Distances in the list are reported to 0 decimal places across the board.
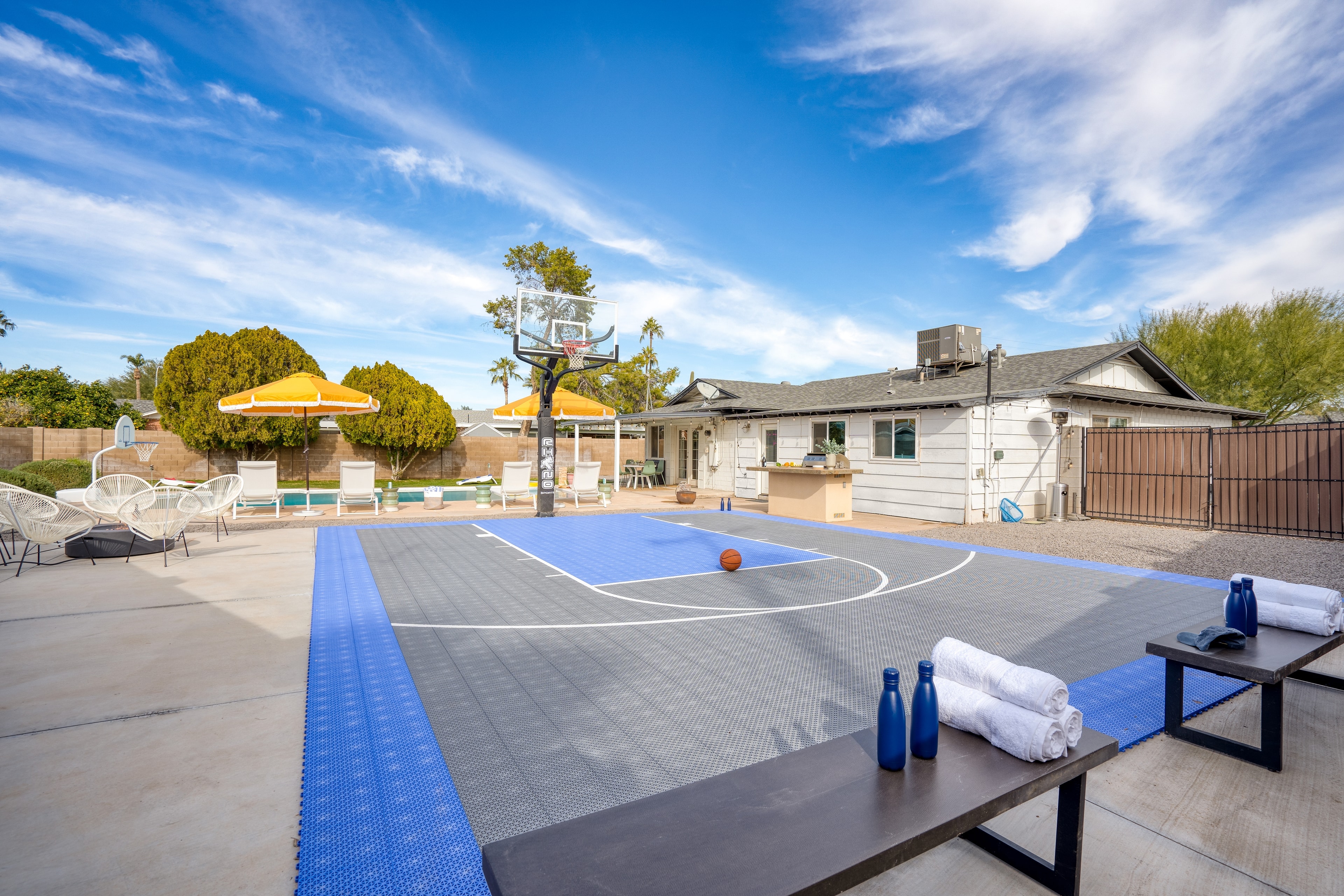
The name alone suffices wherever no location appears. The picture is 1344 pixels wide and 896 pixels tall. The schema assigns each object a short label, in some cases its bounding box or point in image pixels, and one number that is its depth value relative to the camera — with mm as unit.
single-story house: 12102
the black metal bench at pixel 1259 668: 2734
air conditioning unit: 15102
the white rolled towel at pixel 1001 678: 1878
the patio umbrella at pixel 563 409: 15266
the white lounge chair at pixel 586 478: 14984
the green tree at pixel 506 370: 37375
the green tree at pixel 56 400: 22219
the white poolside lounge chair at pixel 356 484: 12547
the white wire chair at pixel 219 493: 8445
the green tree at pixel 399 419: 21047
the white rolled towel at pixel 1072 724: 1890
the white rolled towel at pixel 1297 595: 3205
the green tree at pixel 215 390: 18906
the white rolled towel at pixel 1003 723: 1838
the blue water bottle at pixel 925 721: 1832
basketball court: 2438
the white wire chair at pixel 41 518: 6441
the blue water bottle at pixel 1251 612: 3131
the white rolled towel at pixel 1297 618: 3158
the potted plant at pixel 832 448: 13883
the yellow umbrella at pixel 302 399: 11758
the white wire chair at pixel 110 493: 7965
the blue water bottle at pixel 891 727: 1729
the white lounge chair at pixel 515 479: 14336
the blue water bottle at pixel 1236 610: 3148
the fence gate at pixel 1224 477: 10469
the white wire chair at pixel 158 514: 7031
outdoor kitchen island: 12648
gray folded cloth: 2914
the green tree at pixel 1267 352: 21000
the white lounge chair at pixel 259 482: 11406
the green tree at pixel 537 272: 27297
